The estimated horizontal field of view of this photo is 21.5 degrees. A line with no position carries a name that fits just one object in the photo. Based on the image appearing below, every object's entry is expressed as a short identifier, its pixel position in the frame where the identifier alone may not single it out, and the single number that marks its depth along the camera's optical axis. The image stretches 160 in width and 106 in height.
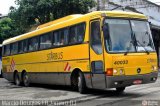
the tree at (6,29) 49.16
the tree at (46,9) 37.66
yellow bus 14.09
